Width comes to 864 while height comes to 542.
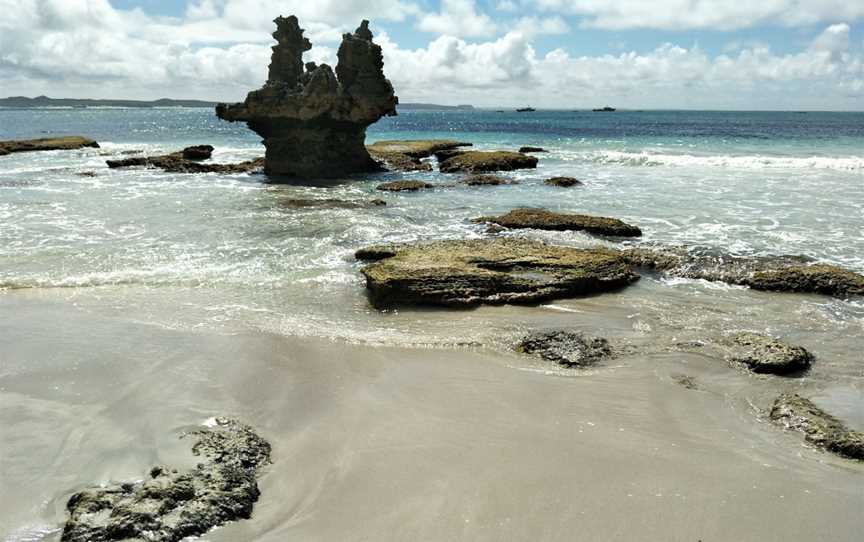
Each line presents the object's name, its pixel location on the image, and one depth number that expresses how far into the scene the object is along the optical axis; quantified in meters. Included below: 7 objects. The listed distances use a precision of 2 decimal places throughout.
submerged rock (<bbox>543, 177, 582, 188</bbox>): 25.38
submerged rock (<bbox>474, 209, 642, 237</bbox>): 15.73
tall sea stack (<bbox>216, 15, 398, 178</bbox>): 27.94
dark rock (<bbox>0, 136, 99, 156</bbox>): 41.91
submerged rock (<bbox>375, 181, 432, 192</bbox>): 24.14
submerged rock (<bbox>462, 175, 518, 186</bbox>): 25.66
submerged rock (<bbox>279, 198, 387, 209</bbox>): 20.34
